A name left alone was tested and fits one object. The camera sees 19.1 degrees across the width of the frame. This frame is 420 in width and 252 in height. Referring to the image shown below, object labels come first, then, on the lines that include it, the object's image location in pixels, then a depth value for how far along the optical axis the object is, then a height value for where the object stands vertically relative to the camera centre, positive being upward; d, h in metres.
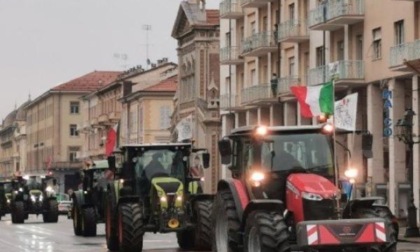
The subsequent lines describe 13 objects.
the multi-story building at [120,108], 109.81 +7.10
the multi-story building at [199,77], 81.81 +7.24
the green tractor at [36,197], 59.22 -0.77
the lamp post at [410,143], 39.00 +1.10
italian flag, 39.69 +2.57
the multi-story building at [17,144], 183.62 +5.65
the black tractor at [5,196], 66.44 -0.77
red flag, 54.99 +1.79
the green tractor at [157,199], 30.31 -0.47
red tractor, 19.52 -0.36
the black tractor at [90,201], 41.41 -0.70
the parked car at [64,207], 88.47 -1.85
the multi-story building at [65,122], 147.25 +7.28
